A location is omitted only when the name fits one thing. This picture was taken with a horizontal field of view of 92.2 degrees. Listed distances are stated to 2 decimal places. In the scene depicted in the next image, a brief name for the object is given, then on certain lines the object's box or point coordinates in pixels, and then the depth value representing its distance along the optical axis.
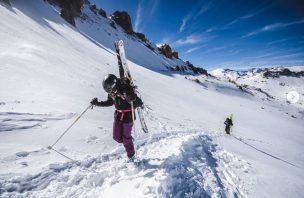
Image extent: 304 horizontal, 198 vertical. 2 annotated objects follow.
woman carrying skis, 3.70
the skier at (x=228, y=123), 9.65
